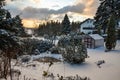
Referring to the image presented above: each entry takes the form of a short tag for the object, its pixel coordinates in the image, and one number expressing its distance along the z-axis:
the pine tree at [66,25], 22.84
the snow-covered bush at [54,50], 10.30
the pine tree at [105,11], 16.05
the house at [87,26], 24.91
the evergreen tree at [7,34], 3.81
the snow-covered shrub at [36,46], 10.68
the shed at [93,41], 12.23
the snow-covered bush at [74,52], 7.42
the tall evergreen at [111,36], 10.50
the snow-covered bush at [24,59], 7.79
